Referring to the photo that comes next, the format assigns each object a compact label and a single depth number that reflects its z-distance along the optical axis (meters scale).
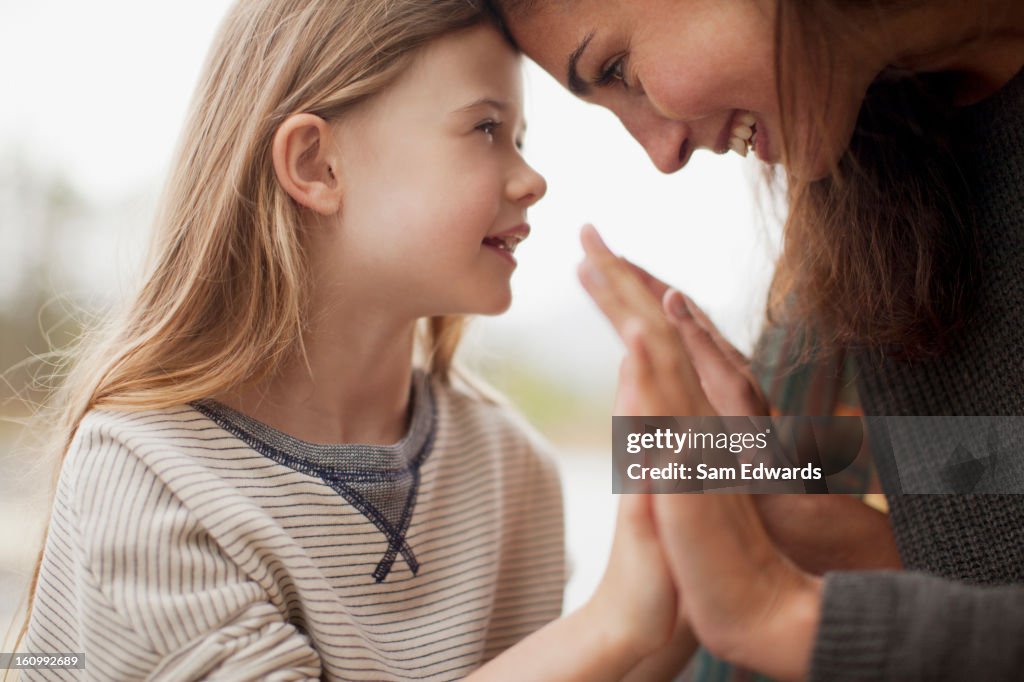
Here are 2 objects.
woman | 0.72
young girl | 0.80
